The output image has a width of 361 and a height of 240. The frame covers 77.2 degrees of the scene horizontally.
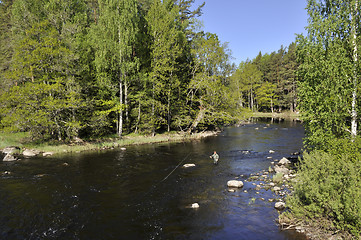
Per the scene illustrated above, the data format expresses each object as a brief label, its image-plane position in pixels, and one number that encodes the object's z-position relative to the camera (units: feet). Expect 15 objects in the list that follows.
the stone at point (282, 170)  63.77
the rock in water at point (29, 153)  90.74
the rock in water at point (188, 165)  75.13
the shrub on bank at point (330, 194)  28.84
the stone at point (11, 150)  93.56
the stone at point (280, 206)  43.04
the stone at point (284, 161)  73.00
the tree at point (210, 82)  145.28
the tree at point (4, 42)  109.93
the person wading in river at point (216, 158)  76.84
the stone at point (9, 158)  81.66
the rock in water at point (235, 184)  55.49
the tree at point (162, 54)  135.54
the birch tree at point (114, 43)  119.44
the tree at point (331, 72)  50.14
